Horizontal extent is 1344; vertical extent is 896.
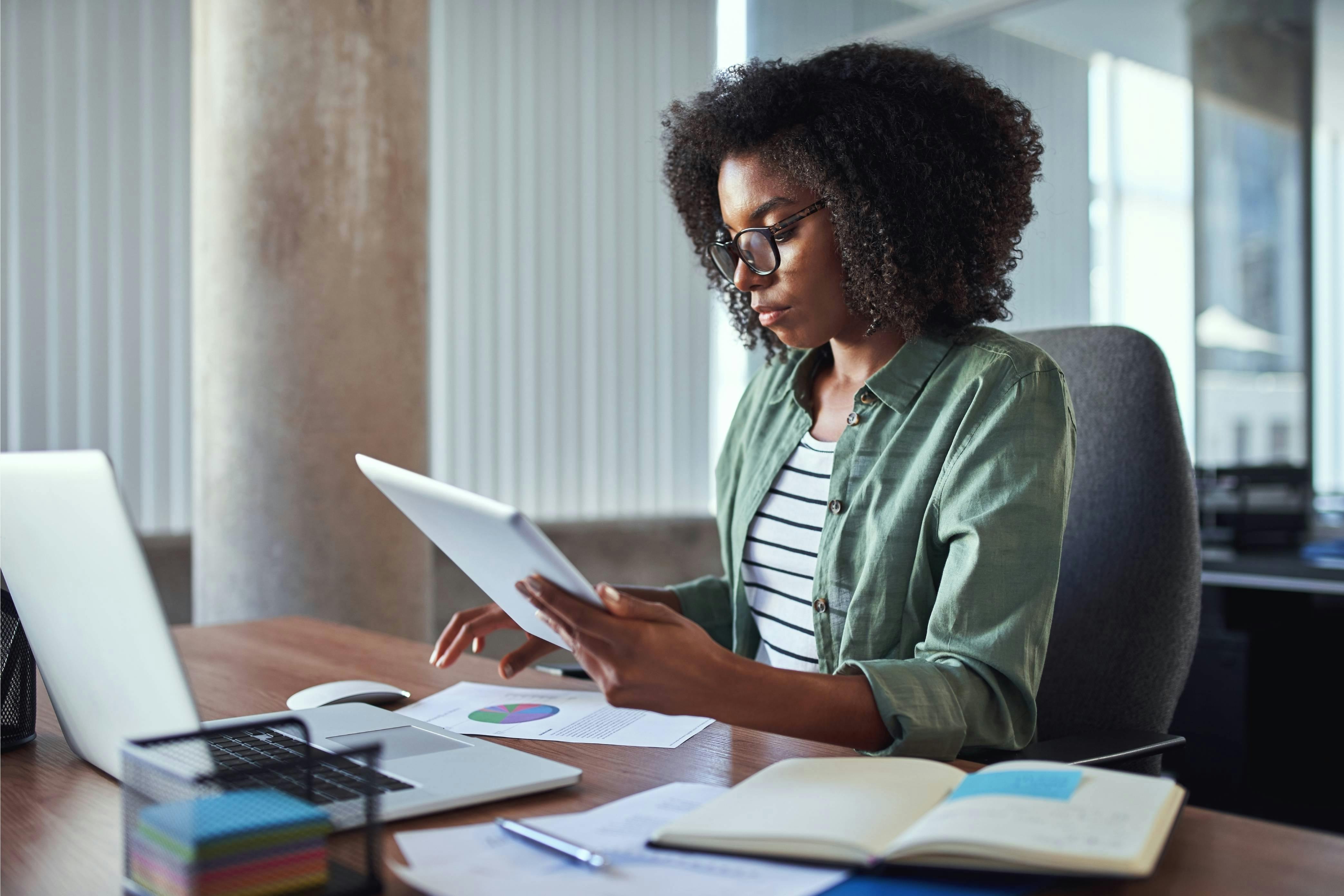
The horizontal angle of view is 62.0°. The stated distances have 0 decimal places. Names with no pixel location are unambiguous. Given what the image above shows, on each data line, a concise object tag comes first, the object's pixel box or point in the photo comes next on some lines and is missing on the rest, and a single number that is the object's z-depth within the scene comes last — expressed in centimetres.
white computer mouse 119
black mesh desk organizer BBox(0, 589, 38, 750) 104
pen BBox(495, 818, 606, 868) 69
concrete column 252
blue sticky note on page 74
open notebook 66
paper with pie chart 106
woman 108
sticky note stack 62
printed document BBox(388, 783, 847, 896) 66
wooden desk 70
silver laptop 74
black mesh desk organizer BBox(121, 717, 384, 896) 62
